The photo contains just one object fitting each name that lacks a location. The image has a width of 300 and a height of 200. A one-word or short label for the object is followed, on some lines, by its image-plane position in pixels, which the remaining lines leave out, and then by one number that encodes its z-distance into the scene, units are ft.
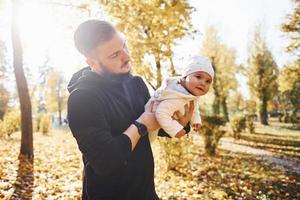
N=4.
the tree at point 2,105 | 72.90
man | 5.11
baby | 6.57
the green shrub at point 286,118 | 94.36
